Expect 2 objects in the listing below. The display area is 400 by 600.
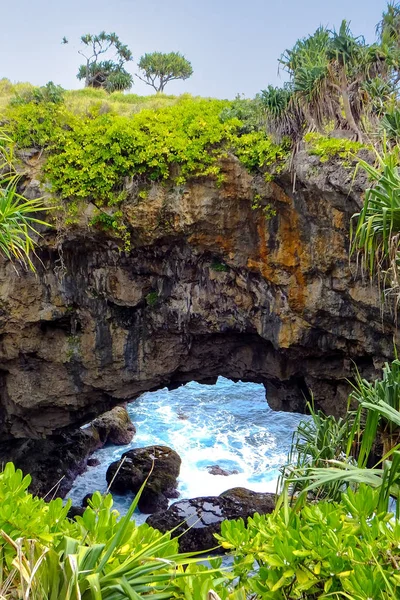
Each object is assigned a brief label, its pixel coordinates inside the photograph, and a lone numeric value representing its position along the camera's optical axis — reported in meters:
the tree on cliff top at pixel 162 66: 21.42
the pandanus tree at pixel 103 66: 19.58
